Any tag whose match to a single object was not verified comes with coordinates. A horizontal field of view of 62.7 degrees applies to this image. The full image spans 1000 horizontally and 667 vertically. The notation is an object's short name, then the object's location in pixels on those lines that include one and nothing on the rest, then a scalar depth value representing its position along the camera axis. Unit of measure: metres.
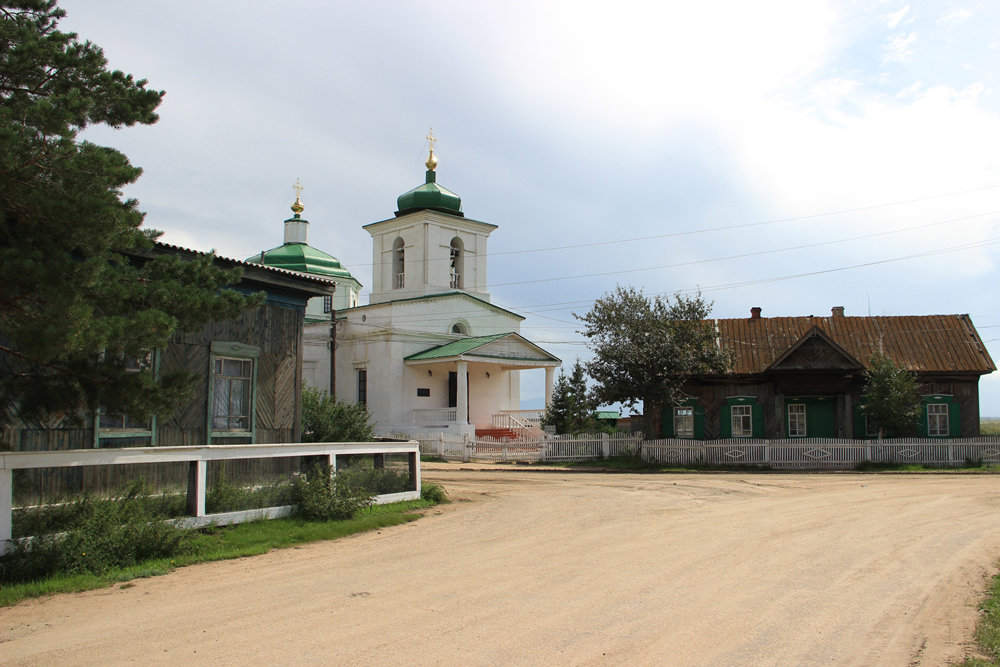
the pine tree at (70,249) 7.45
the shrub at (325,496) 11.98
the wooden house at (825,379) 28.27
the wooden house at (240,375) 12.64
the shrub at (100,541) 8.22
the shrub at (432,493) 15.18
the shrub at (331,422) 19.56
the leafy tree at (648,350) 27.22
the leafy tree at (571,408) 33.06
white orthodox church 34.91
